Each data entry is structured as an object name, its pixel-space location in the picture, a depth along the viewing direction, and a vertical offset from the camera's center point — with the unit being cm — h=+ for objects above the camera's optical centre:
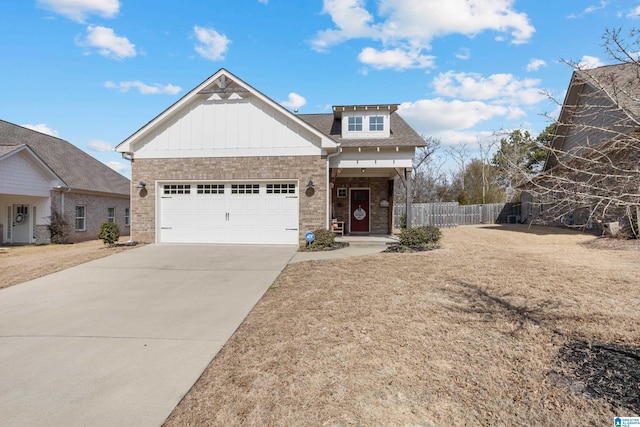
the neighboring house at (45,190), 1509 +104
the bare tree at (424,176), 3616 +404
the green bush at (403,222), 1391 -41
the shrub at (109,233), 1206 -79
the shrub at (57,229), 1648 -87
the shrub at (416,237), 1147 -85
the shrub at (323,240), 1159 -96
